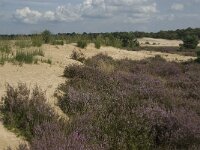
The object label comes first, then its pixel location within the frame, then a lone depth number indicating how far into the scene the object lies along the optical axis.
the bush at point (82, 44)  22.88
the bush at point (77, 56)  19.09
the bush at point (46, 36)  22.26
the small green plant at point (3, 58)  13.53
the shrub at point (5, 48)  16.27
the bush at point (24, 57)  14.37
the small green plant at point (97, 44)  24.02
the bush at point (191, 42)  54.12
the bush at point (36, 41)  20.16
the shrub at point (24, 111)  8.09
